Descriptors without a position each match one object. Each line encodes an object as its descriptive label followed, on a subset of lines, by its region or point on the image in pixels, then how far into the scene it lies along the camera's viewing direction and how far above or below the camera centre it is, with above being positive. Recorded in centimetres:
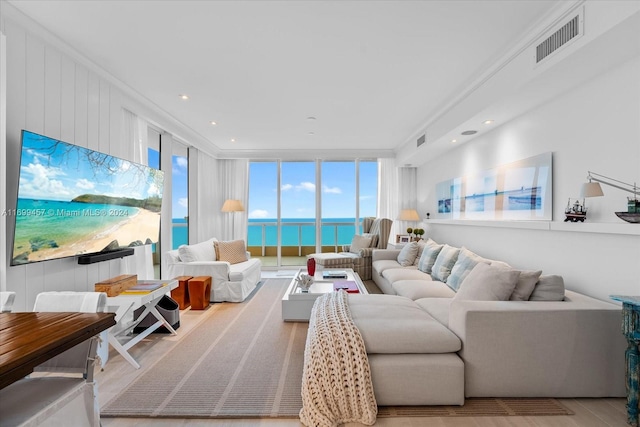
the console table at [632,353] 179 -81
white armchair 453 -90
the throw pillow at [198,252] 460 -65
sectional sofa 201 -94
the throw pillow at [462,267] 332 -60
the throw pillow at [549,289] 233 -57
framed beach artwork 296 +23
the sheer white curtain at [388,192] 699 +43
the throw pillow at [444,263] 376 -63
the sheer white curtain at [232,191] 705 +43
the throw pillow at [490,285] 240 -57
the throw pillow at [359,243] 613 -63
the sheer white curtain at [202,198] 594 +23
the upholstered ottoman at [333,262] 569 -92
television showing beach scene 223 +6
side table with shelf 257 -103
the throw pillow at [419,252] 496 -65
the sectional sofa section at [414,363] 201 -97
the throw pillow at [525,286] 240 -56
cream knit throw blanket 188 -105
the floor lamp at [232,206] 666 +8
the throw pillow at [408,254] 497 -69
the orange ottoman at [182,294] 418 -112
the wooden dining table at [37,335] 106 -52
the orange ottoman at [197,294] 420 -112
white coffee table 360 -108
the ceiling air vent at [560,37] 199 +119
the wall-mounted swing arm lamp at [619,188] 198 +16
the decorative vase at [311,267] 412 -74
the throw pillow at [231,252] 532 -71
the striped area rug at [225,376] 202 -128
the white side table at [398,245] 593 -65
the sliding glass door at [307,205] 701 +14
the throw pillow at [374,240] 614 -56
